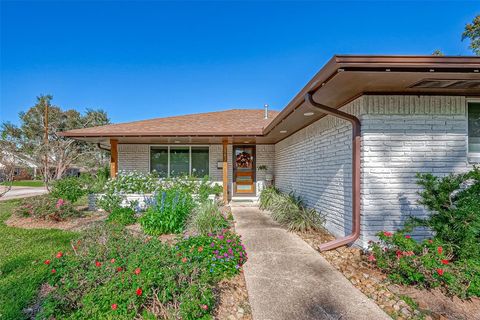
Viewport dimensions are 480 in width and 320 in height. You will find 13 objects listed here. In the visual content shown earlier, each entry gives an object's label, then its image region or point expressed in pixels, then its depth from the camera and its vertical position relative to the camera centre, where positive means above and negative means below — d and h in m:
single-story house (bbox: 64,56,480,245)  3.12 +0.59
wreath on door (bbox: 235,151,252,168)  10.45 +0.25
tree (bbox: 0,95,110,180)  8.12 +3.49
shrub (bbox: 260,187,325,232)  5.38 -1.12
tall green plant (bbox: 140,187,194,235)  5.13 -1.04
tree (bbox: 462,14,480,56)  11.99 +6.48
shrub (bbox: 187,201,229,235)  4.77 -1.10
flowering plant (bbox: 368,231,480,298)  2.71 -1.17
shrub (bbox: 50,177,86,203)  7.57 -0.72
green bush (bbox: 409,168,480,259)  2.98 -0.58
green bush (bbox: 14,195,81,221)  6.34 -1.10
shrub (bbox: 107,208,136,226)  5.92 -1.22
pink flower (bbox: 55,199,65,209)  6.38 -0.95
